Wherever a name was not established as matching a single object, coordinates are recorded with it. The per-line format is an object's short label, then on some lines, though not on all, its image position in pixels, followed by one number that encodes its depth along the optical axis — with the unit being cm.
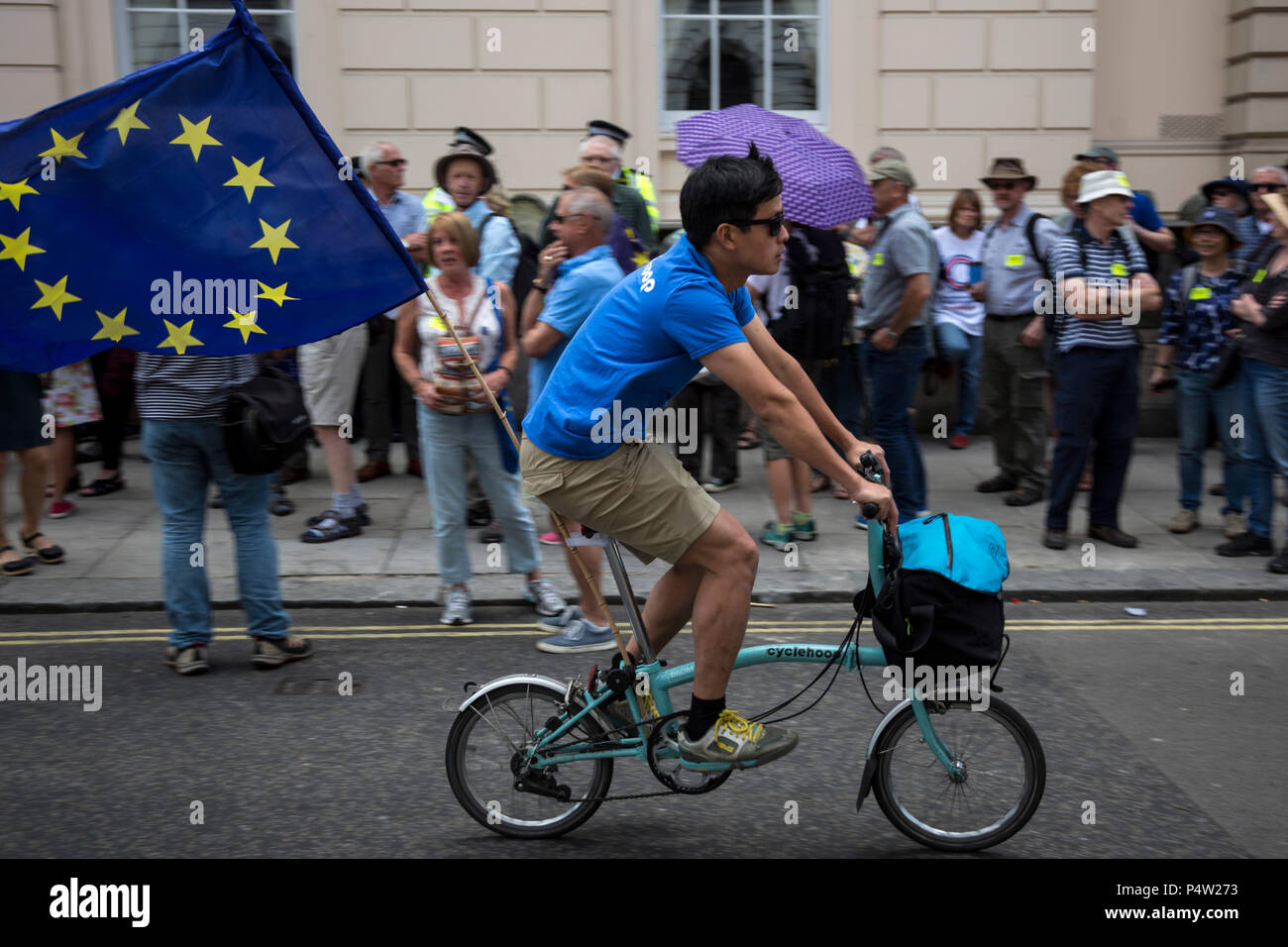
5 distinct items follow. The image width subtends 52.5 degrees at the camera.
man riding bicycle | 351
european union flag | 480
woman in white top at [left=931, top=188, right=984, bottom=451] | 959
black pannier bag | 355
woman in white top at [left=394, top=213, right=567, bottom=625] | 615
